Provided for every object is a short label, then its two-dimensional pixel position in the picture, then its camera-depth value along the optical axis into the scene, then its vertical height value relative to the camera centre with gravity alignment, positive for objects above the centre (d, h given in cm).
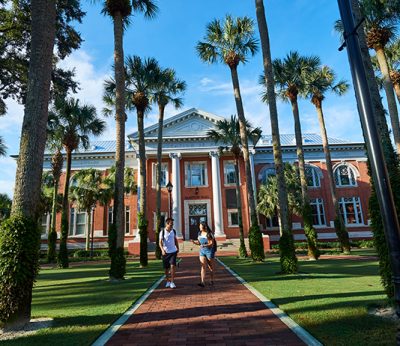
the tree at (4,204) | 2762 +375
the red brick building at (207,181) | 3491 +588
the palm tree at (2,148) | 2131 +667
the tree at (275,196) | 3119 +357
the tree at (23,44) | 1249 +812
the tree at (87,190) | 2938 +492
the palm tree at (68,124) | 2027 +806
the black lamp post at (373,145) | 310 +84
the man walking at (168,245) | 884 -21
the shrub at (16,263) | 505 -28
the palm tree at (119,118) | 1175 +486
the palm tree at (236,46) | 1883 +1147
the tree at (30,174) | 510 +129
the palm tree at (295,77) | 1881 +920
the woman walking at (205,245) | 887 -30
